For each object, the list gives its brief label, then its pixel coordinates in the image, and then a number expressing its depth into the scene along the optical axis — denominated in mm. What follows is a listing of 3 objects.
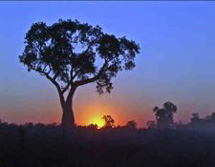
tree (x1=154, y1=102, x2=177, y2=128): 138000
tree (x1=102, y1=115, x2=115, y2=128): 130125
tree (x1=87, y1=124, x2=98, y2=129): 55419
